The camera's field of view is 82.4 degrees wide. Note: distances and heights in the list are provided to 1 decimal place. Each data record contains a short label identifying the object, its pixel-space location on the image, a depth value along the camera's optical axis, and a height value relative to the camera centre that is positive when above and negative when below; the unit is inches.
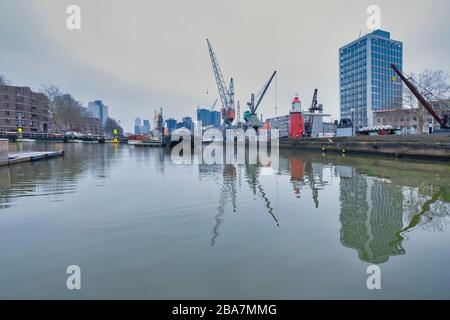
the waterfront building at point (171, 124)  6811.0 +602.0
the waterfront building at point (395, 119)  3147.1 +324.4
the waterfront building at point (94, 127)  5662.4 +496.4
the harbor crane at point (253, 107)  2871.6 +461.0
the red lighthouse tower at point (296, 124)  2225.6 +178.8
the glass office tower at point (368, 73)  4927.9 +1409.9
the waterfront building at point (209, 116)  6151.6 +728.7
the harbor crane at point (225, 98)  3088.1 +578.2
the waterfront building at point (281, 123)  6161.4 +552.1
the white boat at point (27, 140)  2632.9 +81.9
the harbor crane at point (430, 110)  1227.9 +169.5
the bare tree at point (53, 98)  3602.4 +702.7
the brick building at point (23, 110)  3336.6 +531.3
